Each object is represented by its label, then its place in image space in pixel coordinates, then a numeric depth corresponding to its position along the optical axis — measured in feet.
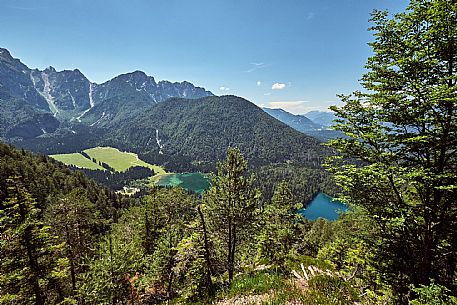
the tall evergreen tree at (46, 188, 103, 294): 77.46
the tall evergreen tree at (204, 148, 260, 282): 57.00
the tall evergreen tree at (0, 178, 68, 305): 44.70
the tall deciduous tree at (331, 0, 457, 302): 24.98
